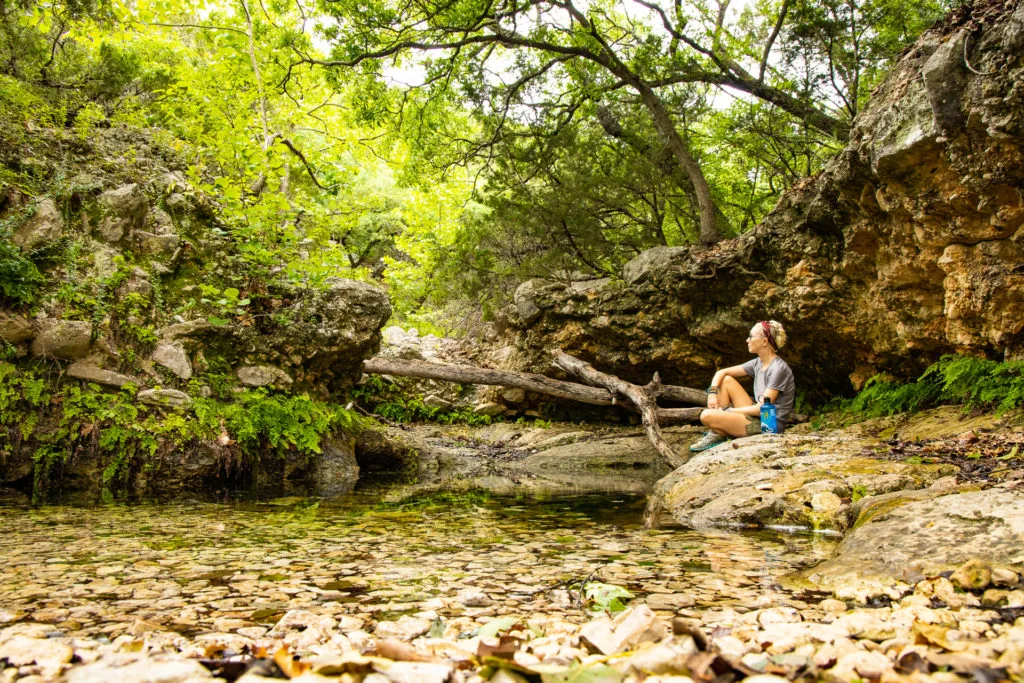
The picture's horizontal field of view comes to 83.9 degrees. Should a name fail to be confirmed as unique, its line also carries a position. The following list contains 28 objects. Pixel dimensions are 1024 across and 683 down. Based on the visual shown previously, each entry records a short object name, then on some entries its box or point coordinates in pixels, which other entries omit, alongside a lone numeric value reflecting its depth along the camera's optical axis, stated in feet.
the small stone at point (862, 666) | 4.48
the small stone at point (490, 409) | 42.11
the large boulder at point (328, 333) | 25.04
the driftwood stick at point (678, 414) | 31.12
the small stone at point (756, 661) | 4.79
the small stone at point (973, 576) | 6.93
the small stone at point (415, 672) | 4.43
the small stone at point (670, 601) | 7.41
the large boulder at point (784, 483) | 13.55
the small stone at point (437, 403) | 43.41
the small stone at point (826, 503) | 13.12
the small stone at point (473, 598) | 7.69
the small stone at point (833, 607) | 6.90
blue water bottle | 22.88
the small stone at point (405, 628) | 6.44
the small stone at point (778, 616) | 6.43
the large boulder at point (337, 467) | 22.49
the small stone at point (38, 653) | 5.00
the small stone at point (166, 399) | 20.16
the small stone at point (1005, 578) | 6.87
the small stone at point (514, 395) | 40.93
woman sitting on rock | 22.90
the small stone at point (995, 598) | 6.50
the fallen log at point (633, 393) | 27.12
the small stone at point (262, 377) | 23.59
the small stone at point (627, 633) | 5.27
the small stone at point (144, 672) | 4.35
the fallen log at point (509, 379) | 33.32
